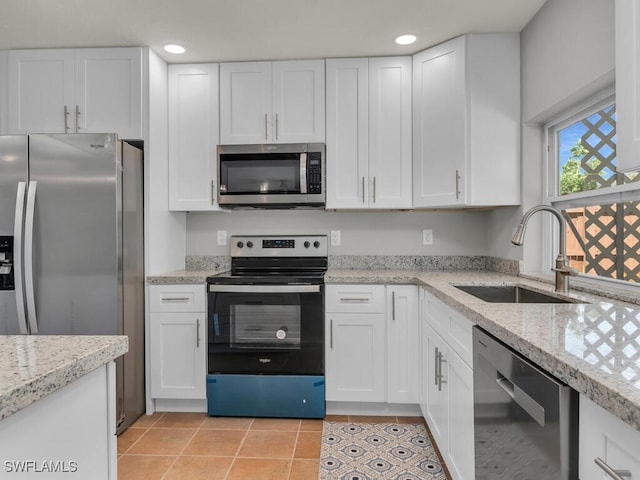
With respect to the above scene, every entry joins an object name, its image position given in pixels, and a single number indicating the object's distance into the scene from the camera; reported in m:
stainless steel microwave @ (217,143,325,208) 2.69
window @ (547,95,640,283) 1.71
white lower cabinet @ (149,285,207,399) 2.53
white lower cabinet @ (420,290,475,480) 1.49
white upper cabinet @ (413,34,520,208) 2.42
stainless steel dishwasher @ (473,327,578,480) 0.81
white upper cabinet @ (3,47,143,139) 2.57
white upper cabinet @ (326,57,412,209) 2.70
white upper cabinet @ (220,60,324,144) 2.73
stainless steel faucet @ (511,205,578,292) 1.69
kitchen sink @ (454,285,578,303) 2.06
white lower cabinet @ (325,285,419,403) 2.47
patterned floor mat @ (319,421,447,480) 1.90
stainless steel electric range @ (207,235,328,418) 2.46
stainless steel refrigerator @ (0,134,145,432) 2.19
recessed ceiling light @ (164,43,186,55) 2.53
